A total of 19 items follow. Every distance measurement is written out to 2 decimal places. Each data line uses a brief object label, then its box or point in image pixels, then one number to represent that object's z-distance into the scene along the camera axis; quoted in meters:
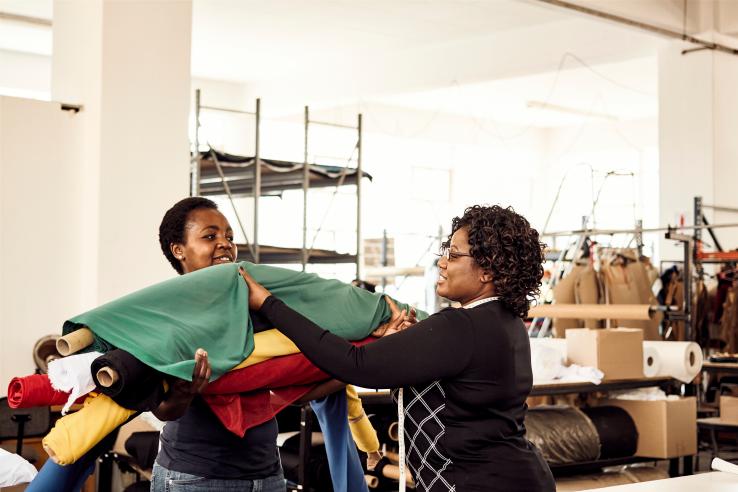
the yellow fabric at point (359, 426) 2.51
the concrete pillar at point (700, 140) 8.65
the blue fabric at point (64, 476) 2.06
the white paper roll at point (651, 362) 5.54
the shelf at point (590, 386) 4.78
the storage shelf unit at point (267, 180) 6.98
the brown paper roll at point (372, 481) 4.45
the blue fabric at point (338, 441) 2.44
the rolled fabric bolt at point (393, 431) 4.37
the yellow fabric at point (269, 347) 2.10
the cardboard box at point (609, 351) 5.21
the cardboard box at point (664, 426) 5.23
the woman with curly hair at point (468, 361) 1.89
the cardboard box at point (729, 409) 5.91
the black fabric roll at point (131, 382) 1.83
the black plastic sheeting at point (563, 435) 4.85
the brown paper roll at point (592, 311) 5.96
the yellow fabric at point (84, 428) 1.77
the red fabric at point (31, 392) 1.84
